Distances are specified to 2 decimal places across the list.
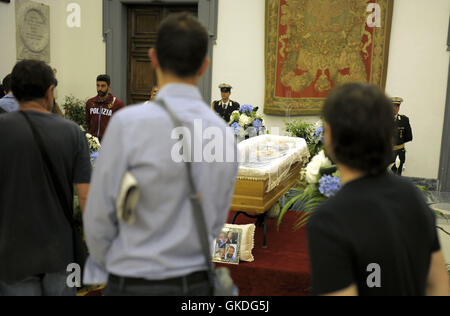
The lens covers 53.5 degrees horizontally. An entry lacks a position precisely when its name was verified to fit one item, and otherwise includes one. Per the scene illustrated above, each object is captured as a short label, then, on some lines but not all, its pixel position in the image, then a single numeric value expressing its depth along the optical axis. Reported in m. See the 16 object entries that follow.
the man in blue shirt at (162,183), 1.25
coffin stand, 3.94
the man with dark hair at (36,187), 1.79
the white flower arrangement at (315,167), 2.75
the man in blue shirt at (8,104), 3.32
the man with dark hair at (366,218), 1.11
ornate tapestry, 8.42
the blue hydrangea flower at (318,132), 3.79
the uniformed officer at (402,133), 7.45
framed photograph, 3.78
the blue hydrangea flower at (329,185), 2.53
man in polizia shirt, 6.48
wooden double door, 9.55
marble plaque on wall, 8.34
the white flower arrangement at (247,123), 6.29
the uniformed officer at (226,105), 8.11
